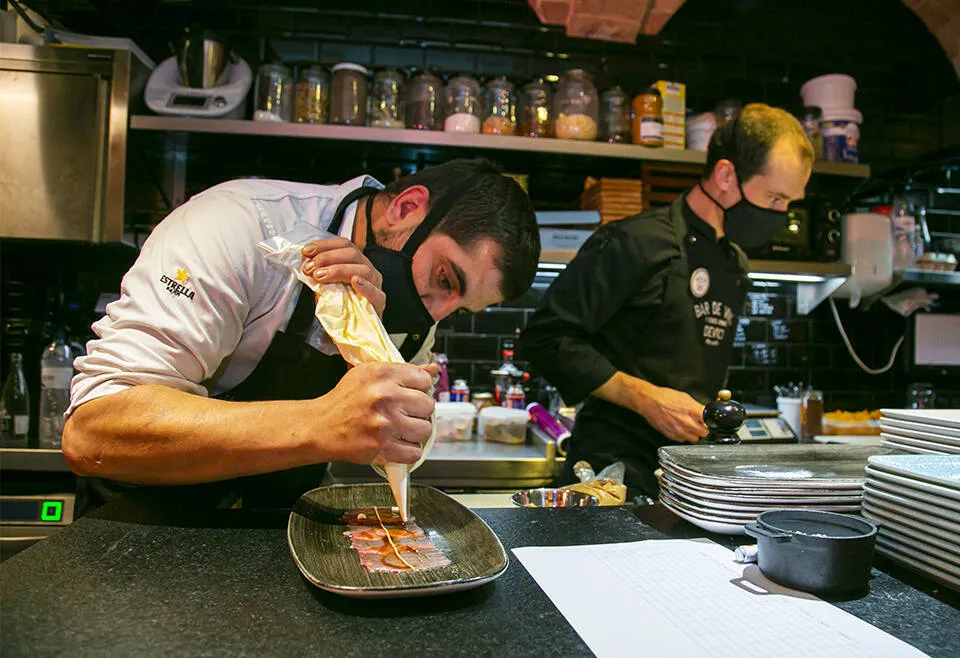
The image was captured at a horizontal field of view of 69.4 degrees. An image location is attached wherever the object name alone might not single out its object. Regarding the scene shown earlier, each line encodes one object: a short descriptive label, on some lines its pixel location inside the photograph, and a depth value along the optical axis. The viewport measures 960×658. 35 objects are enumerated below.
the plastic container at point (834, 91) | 3.03
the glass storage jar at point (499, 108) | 2.78
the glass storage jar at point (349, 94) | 2.73
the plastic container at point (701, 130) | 2.93
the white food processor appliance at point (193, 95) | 2.60
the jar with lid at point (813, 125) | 3.00
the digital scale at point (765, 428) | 2.62
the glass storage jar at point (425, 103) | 2.79
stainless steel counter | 2.43
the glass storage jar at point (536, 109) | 2.83
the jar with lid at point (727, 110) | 2.99
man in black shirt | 2.03
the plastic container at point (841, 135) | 2.99
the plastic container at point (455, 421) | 2.72
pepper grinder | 1.25
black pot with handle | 0.81
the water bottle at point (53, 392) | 2.41
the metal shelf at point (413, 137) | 2.57
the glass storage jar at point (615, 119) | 2.89
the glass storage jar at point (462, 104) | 2.74
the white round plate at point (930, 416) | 1.12
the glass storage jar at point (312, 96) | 2.75
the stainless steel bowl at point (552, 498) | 1.30
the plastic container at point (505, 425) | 2.74
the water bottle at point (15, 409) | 2.41
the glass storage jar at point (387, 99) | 2.75
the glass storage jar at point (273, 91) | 2.74
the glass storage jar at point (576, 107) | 2.79
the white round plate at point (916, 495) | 0.83
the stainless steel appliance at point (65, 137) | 2.55
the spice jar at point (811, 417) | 3.12
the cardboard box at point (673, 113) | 2.88
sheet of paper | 0.67
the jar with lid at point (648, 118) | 2.77
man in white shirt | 0.97
